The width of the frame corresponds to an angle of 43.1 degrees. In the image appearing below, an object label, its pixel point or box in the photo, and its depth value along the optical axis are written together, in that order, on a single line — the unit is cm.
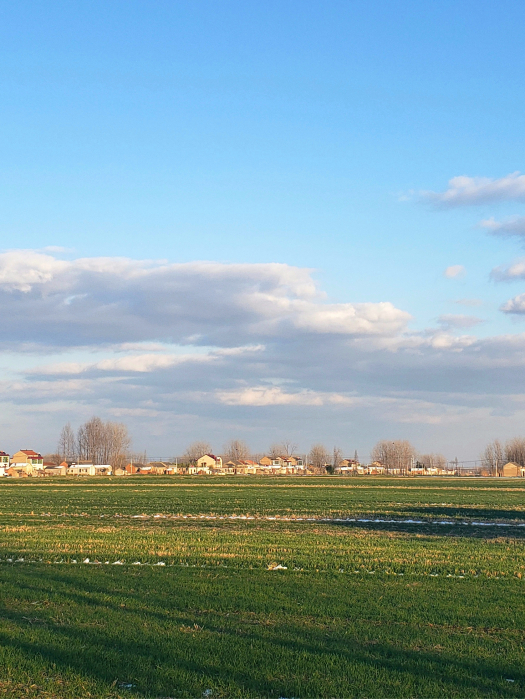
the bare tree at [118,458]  18588
